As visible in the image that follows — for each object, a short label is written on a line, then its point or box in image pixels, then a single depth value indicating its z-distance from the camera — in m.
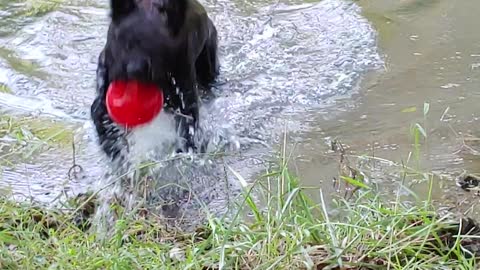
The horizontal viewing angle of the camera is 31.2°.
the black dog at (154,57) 3.85
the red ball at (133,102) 3.66
